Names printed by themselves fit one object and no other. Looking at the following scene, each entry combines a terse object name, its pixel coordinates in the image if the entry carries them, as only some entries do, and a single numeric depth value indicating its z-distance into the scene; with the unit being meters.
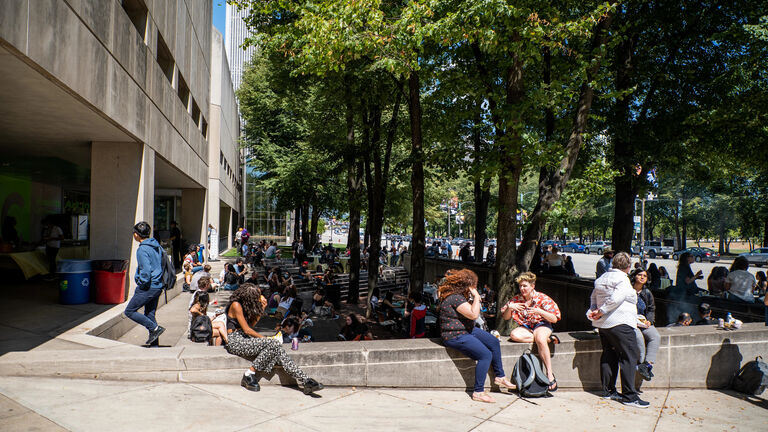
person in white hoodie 5.43
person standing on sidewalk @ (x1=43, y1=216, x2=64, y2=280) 11.59
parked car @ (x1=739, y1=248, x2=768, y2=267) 36.06
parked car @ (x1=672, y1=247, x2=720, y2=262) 43.92
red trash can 8.91
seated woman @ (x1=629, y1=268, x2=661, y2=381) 5.84
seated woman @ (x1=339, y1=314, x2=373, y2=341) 9.12
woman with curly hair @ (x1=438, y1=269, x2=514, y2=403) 5.37
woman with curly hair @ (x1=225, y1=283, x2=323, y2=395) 5.11
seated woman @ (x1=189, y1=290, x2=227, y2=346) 7.49
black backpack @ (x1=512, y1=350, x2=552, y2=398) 5.50
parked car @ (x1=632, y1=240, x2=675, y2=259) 49.56
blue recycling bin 8.57
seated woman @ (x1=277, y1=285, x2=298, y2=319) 11.06
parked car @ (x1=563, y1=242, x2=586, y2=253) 63.05
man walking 6.49
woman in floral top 5.80
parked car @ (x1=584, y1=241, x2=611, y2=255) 57.79
